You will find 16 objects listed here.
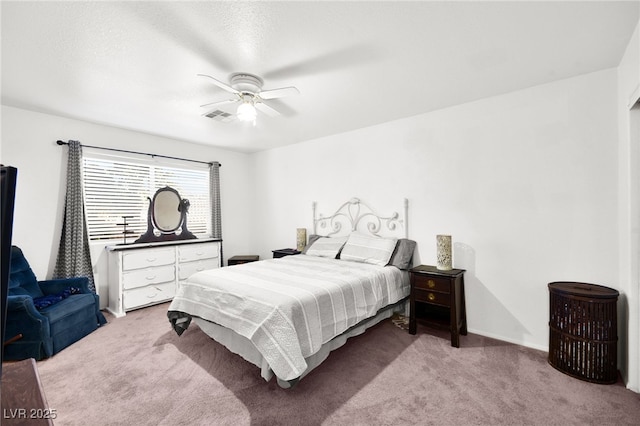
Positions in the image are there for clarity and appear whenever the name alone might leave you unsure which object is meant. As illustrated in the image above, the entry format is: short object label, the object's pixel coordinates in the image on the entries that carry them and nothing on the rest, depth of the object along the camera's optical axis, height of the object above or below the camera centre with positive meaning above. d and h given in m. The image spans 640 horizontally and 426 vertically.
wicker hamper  2.22 -1.01
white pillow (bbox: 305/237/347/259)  3.97 -0.50
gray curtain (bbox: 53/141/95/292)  3.60 -0.15
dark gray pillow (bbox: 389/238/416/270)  3.46 -0.54
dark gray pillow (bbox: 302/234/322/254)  4.37 -0.44
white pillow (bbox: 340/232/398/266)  3.51 -0.49
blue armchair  2.63 -0.96
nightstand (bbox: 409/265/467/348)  2.88 -0.90
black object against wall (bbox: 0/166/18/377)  0.53 +0.00
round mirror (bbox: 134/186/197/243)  4.38 -0.04
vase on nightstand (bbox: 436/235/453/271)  3.13 -0.48
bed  2.13 -0.77
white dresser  3.82 -0.79
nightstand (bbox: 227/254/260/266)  5.06 -0.82
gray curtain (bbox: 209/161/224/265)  5.23 +0.24
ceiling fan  2.50 +1.10
